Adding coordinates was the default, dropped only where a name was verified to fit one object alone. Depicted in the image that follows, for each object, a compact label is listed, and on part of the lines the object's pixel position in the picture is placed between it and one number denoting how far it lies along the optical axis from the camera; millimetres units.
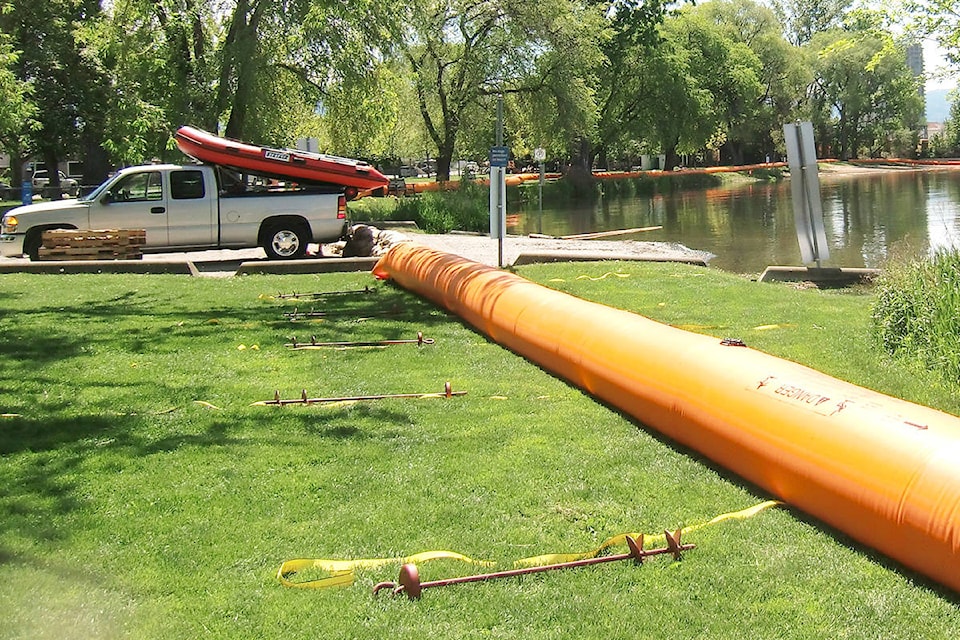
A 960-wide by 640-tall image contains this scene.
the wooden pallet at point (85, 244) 16000
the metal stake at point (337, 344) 8656
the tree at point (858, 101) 78875
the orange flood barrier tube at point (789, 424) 3816
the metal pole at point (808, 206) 13469
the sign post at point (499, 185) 13516
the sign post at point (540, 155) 28328
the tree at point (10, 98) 21125
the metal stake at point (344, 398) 6562
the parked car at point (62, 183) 46375
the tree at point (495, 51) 39094
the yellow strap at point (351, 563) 3830
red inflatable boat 17469
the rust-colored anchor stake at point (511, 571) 3697
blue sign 13422
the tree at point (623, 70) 51625
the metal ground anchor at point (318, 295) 12105
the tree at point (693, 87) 53781
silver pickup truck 16750
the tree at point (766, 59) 73875
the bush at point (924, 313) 6914
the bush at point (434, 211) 25438
